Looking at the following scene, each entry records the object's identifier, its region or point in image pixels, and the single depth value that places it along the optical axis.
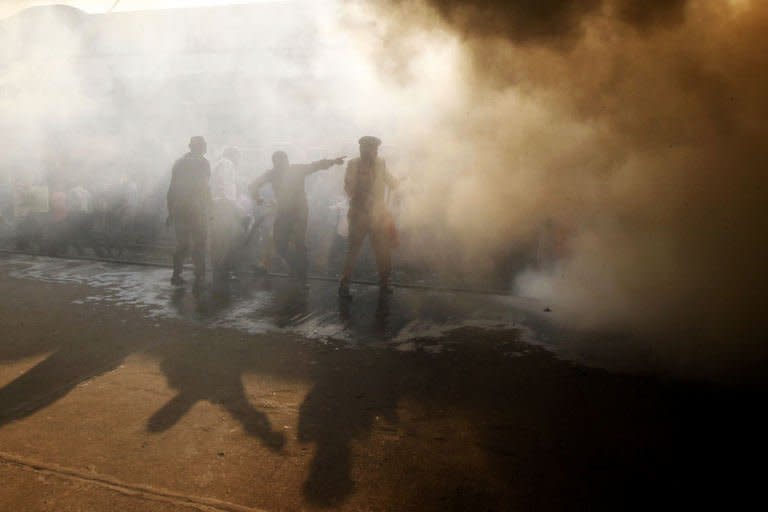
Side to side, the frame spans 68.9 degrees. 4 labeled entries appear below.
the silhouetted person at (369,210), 6.11
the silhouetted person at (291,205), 6.72
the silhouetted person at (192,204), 6.53
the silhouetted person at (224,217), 7.15
